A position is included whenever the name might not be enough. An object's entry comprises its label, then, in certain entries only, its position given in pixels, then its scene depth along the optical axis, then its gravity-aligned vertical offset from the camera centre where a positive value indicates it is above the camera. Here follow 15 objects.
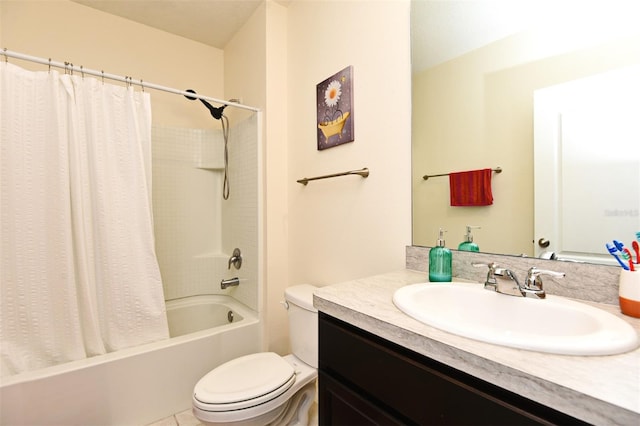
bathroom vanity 0.41 -0.30
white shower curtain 1.23 -0.04
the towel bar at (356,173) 1.38 +0.18
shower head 1.95 +0.69
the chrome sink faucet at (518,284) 0.76 -0.21
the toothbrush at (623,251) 0.69 -0.11
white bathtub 1.17 -0.78
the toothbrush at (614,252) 0.68 -0.11
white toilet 1.08 -0.71
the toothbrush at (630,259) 0.67 -0.13
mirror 0.80 +0.40
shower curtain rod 1.17 +0.66
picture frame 1.46 +0.54
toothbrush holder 0.64 -0.20
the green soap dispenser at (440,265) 0.98 -0.19
